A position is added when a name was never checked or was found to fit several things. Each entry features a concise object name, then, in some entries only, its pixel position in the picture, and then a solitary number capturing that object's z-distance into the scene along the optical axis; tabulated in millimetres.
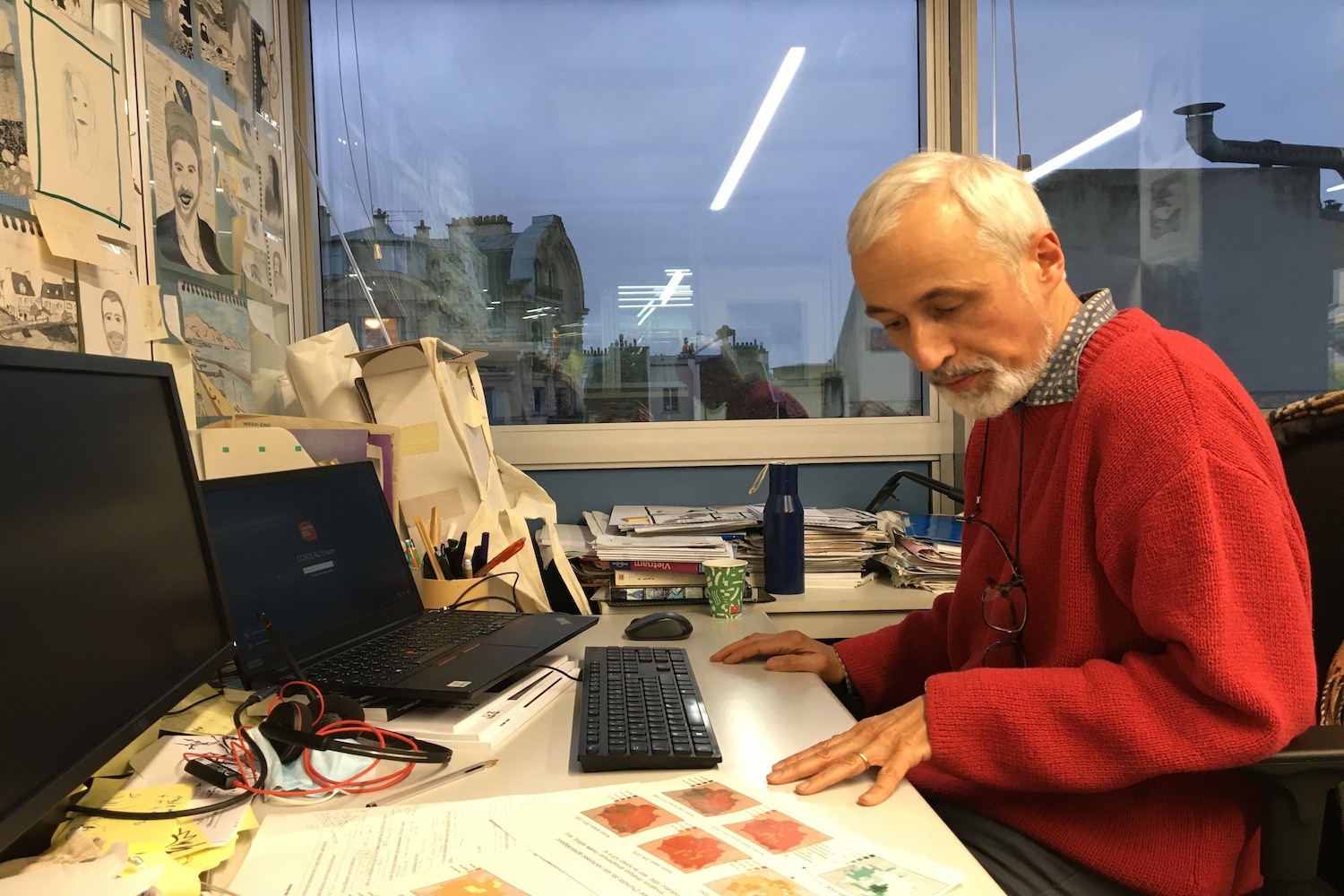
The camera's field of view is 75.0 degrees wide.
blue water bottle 1733
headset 827
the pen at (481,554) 1486
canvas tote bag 1583
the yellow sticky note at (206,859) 654
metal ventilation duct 2047
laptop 1047
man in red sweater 843
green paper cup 1547
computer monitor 608
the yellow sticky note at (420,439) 1596
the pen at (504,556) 1453
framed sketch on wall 993
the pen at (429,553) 1427
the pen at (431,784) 800
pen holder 1409
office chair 861
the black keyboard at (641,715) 843
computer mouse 1373
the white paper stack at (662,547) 1670
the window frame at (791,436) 2203
